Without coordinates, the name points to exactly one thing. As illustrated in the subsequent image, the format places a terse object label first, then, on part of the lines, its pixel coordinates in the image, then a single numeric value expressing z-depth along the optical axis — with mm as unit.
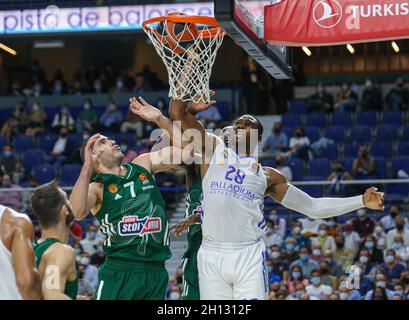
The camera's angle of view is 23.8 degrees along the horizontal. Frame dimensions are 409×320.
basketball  8438
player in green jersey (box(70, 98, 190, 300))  7852
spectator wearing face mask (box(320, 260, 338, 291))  14414
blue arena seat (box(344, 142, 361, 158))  18625
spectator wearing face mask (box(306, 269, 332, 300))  14242
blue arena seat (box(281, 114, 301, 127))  20359
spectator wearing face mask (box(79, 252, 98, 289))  15133
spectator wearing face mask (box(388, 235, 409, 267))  14680
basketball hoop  8234
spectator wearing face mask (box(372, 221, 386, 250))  15031
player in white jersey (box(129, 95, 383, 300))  7828
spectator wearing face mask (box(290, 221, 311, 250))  15266
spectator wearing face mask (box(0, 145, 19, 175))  19312
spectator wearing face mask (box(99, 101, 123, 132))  21375
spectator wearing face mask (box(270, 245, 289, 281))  14800
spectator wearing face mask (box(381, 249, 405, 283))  14492
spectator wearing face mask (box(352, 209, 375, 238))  15359
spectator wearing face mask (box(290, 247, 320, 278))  14797
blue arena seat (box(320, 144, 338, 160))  18781
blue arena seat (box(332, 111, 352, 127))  20047
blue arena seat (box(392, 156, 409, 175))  17828
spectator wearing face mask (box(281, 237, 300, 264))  15148
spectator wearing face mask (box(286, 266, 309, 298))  14266
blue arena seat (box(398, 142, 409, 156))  18531
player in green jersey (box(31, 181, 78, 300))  6090
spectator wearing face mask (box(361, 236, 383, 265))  14805
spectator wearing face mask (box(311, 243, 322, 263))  15008
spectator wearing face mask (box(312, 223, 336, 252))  15170
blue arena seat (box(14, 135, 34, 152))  20891
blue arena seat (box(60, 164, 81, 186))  18562
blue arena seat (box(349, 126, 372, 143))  19375
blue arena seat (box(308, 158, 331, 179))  18000
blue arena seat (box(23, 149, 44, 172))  19906
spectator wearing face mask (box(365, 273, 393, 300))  13812
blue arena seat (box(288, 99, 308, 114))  21203
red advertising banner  8438
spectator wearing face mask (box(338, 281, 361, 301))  13898
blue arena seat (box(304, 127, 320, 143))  19414
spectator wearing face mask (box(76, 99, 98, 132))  21370
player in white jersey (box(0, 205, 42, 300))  5703
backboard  7438
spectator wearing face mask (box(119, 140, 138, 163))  18172
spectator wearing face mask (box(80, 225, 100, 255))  16062
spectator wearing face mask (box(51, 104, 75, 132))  21609
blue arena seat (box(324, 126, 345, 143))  19359
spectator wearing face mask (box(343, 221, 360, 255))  15073
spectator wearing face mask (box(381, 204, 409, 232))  15406
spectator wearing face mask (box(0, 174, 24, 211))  17125
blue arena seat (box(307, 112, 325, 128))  20172
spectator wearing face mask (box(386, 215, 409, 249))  15047
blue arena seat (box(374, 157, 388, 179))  17875
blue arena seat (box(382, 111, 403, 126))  19812
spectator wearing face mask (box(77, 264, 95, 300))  14766
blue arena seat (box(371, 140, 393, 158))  18625
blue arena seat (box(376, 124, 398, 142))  19219
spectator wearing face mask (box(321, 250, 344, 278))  14805
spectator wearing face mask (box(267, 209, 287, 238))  15643
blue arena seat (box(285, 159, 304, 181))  17878
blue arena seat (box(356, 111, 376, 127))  19938
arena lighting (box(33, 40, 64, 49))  26594
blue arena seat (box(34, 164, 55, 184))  19078
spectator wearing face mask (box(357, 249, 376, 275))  14711
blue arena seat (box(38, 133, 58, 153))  20831
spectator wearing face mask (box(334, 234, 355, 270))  14984
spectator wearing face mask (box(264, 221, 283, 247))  15547
